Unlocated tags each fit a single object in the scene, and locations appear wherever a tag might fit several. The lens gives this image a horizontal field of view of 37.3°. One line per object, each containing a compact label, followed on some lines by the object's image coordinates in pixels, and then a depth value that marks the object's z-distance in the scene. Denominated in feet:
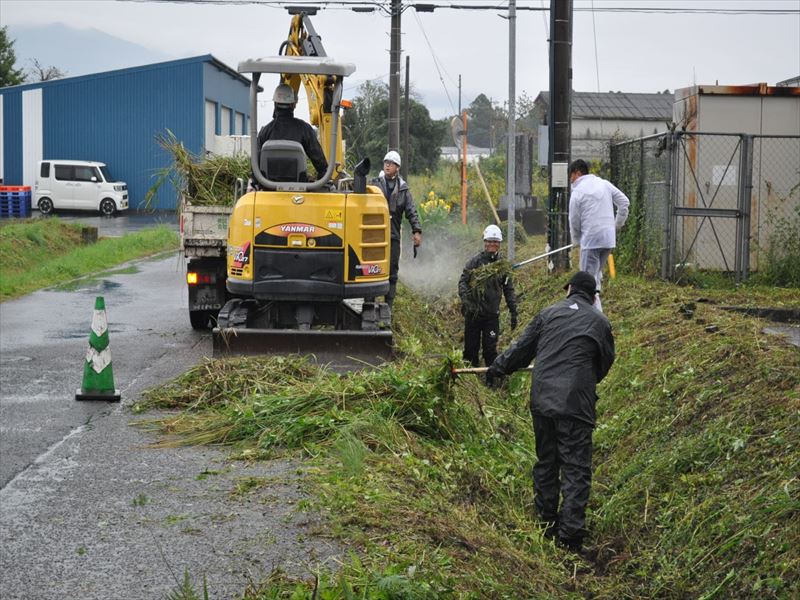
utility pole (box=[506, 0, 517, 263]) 63.41
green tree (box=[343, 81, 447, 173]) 169.33
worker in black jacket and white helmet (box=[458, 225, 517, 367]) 41.65
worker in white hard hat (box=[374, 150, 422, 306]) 47.09
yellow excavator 38.58
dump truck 48.88
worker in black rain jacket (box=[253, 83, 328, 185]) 41.93
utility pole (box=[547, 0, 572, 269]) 58.59
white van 150.61
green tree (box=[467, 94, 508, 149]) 354.54
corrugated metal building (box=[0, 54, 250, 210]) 167.94
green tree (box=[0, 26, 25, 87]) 216.54
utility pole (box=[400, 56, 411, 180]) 129.37
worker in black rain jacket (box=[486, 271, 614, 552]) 25.25
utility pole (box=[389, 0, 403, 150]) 98.48
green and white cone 35.53
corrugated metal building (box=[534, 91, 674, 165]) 149.06
